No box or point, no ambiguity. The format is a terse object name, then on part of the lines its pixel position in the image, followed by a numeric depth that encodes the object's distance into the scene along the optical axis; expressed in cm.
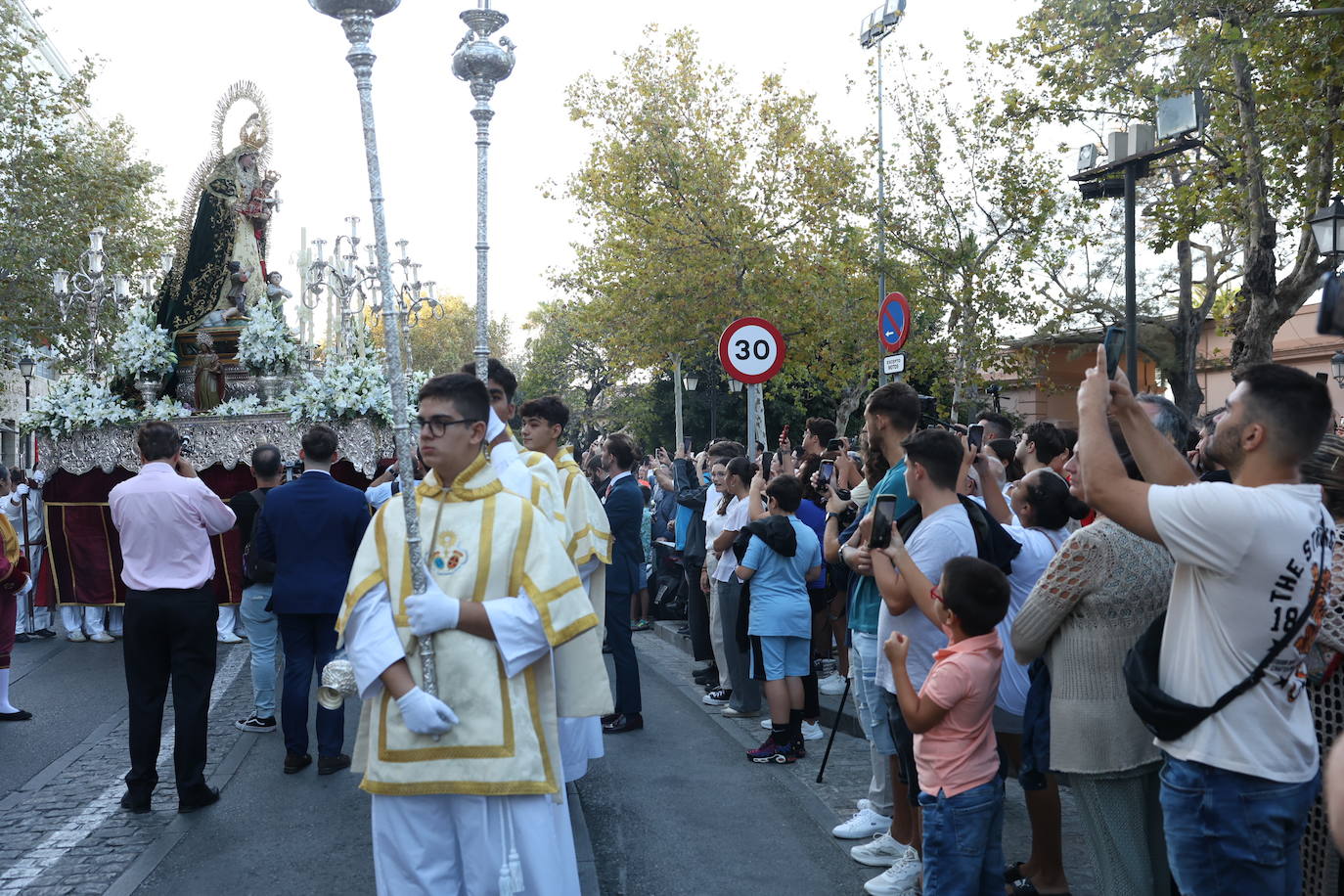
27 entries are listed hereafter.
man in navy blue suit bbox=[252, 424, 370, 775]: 676
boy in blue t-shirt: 695
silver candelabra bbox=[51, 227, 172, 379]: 1485
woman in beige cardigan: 379
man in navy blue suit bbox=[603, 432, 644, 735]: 779
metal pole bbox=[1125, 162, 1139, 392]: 1035
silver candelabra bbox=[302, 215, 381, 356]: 1645
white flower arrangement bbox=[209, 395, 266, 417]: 1364
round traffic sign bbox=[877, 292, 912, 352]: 962
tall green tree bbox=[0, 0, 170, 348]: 2514
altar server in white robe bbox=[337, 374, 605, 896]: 333
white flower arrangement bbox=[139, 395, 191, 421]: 1345
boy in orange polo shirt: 401
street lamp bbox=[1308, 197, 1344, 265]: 967
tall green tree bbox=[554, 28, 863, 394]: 2678
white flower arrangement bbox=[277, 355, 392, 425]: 1335
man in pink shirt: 609
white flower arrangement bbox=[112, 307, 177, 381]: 1464
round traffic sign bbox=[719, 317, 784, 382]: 948
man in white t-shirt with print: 287
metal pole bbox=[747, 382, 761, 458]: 938
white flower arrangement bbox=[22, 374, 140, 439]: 1297
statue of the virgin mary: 1680
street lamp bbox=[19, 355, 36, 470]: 2927
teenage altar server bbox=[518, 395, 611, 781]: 550
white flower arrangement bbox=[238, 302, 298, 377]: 1463
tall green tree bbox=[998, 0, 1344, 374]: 1100
